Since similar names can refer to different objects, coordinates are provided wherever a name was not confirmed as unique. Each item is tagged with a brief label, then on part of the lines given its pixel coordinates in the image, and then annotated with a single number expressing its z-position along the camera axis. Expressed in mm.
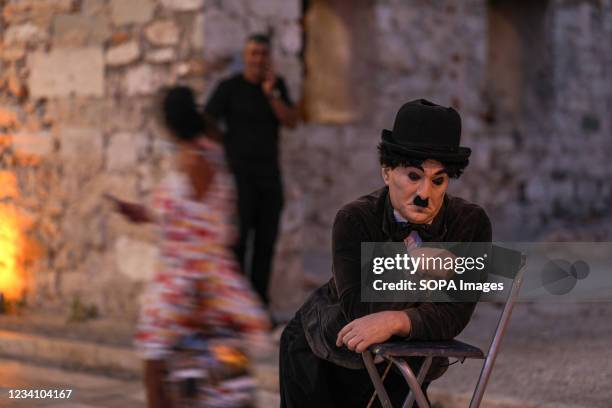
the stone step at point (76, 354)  11945
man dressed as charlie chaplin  5141
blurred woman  7069
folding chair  4848
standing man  12742
